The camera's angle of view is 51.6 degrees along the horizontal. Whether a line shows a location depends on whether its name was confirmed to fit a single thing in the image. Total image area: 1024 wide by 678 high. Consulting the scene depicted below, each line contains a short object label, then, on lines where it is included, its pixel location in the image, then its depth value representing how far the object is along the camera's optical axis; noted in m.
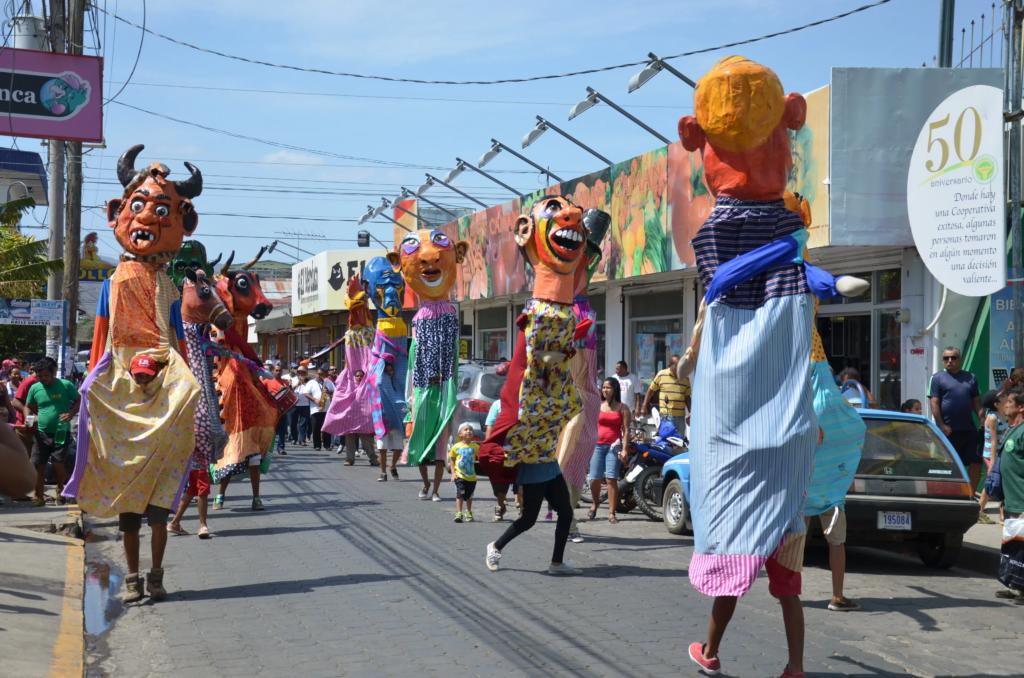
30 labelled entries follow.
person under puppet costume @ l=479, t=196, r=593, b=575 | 8.35
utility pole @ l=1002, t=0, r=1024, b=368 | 10.69
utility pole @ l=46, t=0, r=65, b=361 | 16.59
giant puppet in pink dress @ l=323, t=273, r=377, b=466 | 18.00
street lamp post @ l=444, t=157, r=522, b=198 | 24.89
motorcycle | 11.83
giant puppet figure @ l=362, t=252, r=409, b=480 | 14.91
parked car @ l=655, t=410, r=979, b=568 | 8.55
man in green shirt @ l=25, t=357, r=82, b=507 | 12.76
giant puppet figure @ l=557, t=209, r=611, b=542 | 9.96
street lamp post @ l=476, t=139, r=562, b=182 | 21.86
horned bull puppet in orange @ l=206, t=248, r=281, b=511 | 11.80
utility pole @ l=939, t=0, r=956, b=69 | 14.39
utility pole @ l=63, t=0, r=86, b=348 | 15.93
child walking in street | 11.08
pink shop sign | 14.72
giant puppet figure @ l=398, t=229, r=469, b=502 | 13.18
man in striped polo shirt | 14.66
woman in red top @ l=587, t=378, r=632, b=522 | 11.44
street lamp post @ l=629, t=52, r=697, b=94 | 15.51
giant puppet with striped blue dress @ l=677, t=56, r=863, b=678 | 5.03
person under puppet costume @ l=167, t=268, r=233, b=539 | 9.76
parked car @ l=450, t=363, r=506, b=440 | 14.84
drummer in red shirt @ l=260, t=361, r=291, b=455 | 20.56
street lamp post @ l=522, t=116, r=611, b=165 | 19.91
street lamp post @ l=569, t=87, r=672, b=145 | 17.42
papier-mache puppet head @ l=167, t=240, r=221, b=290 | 11.56
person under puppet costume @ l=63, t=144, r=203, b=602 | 7.31
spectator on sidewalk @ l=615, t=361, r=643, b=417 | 16.67
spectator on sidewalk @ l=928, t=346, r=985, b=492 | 11.46
